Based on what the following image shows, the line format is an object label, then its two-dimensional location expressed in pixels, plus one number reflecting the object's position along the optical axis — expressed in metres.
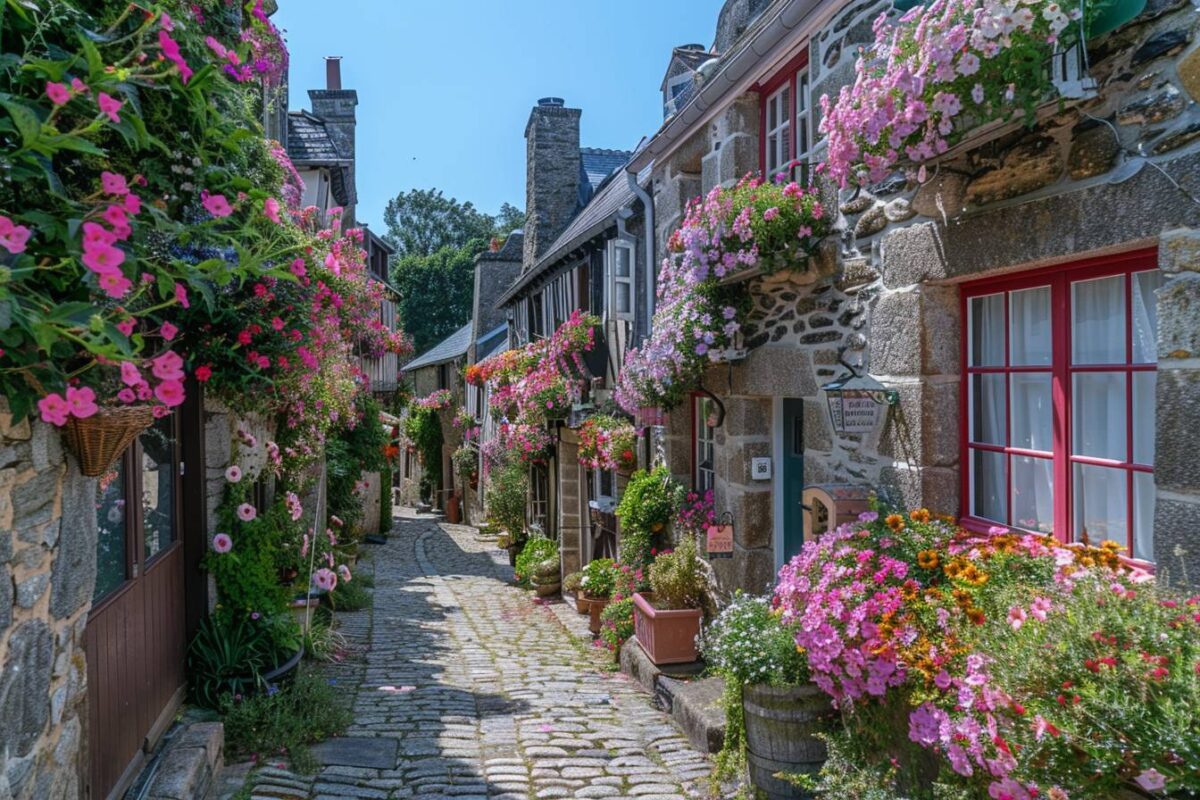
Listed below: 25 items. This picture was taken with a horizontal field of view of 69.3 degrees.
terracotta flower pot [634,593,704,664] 6.11
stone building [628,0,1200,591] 2.51
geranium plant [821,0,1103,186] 2.63
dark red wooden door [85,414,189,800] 3.46
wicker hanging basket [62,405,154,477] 2.53
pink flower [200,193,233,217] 2.44
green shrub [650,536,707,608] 6.32
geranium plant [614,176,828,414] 4.71
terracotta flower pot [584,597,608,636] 8.74
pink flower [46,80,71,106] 1.85
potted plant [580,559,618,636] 8.79
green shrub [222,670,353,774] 4.52
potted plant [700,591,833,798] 3.87
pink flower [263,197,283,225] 2.87
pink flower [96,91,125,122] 1.96
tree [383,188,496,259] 44.69
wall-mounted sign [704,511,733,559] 5.71
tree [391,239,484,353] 38.94
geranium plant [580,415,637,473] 8.40
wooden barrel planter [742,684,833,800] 3.86
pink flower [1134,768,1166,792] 1.90
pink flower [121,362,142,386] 2.08
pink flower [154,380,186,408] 2.18
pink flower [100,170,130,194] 2.04
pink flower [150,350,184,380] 2.16
